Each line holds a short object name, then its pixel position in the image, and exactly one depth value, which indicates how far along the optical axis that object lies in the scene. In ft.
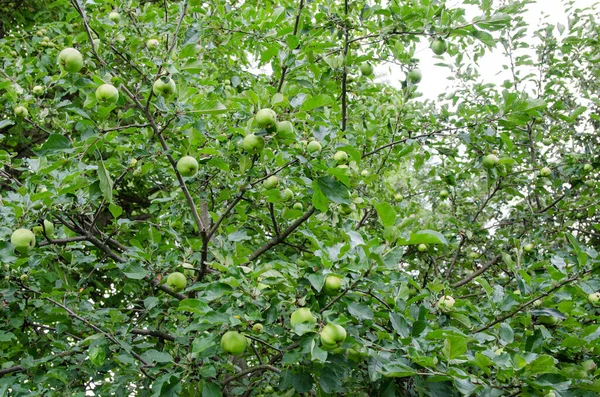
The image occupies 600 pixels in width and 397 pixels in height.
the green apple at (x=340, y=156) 8.14
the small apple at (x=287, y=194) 8.41
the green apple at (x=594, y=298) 6.84
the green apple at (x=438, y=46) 8.16
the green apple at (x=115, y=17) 8.32
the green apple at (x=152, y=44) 7.92
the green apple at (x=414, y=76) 9.22
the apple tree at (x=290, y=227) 5.63
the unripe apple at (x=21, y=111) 10.07
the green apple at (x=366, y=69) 10.00
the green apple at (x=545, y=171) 11.68
